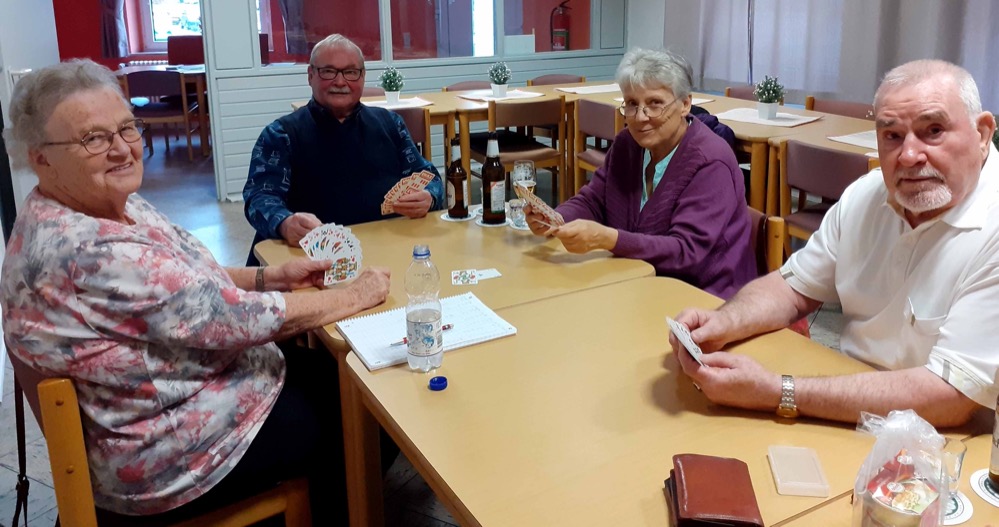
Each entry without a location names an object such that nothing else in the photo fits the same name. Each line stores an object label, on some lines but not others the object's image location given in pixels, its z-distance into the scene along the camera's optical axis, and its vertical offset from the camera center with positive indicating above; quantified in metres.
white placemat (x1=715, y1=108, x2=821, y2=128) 3.97 -0.24
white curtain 4.55 +0.19
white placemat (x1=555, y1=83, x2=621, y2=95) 5.41 -0.10
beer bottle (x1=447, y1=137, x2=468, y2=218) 2.49 -0.36
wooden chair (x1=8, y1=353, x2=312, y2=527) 1.24 -0.56
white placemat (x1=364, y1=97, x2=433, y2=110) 4.80 -0.15
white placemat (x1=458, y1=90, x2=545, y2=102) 5.23 -0.12
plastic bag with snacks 0.93 -0.49
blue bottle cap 1.41 -0.54
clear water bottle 1.44 -0.46
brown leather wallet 1.01 -0.55
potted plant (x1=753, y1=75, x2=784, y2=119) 4.04 -0.13
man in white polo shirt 1.26 -0.39
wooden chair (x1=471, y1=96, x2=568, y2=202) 4.57 -0.41
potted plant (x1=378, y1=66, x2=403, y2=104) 4.72 -0.03
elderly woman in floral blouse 1.36 -0.42
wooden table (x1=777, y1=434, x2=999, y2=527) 1.03 -0.58
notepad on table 1.55 -0.52
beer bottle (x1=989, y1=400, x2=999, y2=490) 1.10 -0.55
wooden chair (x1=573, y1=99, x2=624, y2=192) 4.45 -0.31
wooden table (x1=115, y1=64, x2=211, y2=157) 7.48 -0.01
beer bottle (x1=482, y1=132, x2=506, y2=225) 2.40 -0.34
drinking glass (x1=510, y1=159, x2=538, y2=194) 2.39 -0.30
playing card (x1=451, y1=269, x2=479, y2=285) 1.95 -0.49
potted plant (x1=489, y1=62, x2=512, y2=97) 5.22 -0.01
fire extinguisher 7.31 +0.44
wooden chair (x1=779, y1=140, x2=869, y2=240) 3.05 -0.41
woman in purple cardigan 2.11 -0.34
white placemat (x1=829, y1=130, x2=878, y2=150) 3.33 -0.30
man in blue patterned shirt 2.64 -0.25
